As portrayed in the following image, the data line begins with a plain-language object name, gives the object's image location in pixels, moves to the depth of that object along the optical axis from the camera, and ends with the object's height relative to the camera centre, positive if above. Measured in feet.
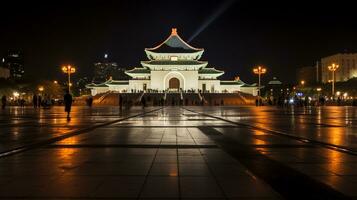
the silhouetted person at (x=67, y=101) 86.69 +0.30
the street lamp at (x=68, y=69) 199.41 +16.02
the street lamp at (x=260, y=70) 212.13 +15.66
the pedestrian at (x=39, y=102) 182.39 +0.31
